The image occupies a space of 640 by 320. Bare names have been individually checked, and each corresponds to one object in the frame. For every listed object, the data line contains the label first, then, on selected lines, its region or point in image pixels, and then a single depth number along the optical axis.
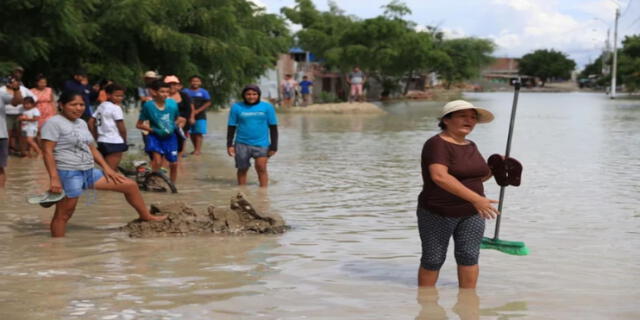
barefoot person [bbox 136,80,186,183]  11.25
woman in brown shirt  5.71
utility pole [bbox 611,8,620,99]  74.47
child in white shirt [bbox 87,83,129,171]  10.30
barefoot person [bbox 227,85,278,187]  11.95
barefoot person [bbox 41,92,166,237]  7.85
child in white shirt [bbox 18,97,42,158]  15.55
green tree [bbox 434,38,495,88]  82.47
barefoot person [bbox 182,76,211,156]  15.75
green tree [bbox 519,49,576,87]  166.38
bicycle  11.52
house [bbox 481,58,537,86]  181.39
